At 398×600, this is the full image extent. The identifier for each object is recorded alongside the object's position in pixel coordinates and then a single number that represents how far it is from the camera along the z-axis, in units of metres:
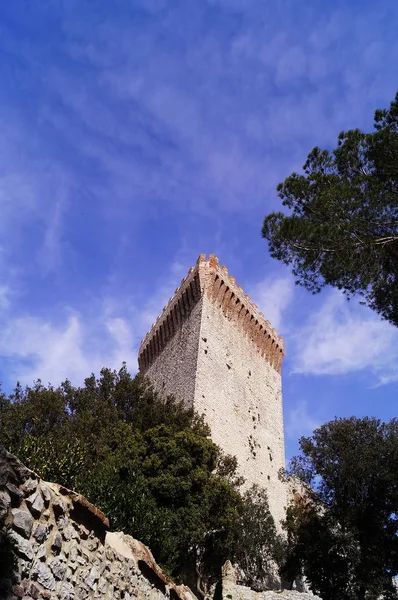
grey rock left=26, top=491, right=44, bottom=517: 5.15
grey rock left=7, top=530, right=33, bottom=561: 4.76
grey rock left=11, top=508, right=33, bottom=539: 4.88
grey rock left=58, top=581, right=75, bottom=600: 5.36
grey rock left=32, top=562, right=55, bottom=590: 5.03
